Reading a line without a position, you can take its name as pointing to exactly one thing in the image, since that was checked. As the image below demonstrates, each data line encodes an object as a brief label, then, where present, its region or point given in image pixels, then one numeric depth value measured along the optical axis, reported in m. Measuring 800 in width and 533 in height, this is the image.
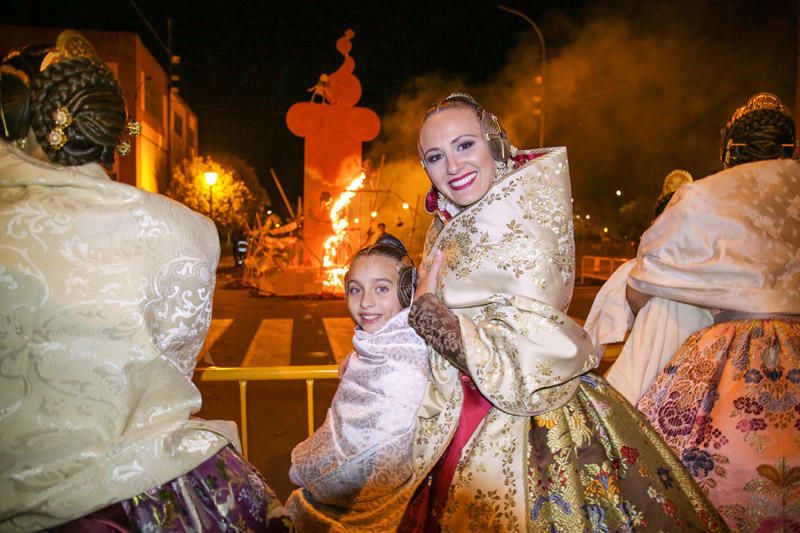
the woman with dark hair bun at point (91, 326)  1.35
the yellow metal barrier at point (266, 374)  3.10
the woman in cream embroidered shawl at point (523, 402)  1.84
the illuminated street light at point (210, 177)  20.50
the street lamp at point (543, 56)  13.27
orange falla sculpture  17.67
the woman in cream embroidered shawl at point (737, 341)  2.25
